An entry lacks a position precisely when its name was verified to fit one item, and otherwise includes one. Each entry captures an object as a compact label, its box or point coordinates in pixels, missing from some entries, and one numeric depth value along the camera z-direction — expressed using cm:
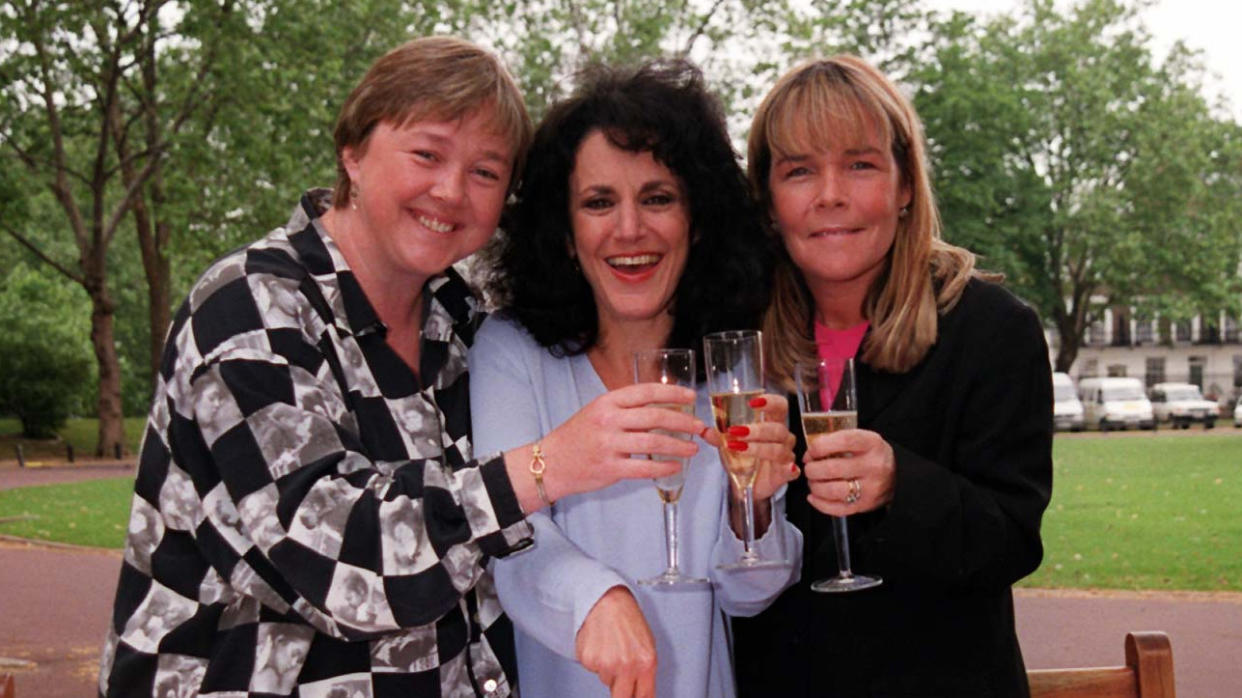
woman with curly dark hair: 252
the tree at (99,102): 2408
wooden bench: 263
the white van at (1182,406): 4156
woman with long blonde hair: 237
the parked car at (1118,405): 4162
